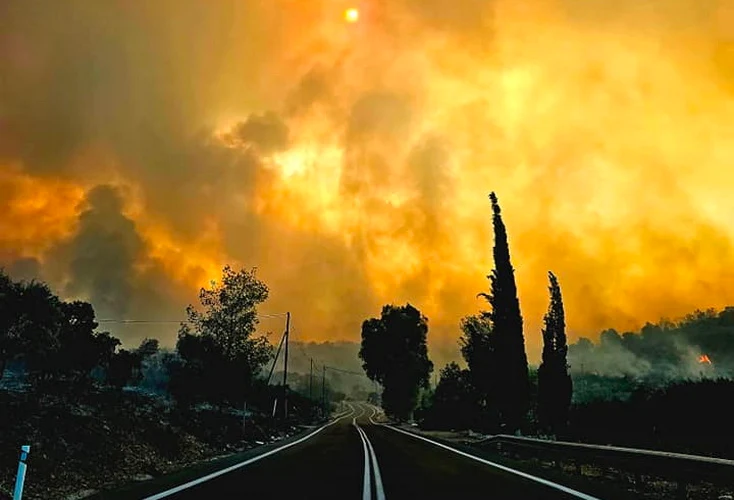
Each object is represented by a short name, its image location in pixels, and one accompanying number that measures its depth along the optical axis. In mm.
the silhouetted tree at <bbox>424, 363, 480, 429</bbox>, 55219
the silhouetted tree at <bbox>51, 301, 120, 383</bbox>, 50969
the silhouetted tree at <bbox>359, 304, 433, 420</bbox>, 83375
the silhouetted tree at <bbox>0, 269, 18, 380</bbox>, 32281
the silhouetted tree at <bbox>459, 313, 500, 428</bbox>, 46925
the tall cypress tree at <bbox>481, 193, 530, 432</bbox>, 38344
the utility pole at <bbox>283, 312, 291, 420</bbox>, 55584
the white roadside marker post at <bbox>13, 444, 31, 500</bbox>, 7559
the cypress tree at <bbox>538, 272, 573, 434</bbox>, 49844
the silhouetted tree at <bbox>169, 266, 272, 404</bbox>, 46656
